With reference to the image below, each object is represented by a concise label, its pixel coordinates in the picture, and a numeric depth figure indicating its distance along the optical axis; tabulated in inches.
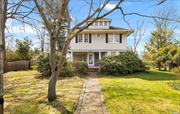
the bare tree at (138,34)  874.5
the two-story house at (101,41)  566.5
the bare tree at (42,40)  731.6
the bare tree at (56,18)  186.3
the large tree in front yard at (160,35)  748.4
